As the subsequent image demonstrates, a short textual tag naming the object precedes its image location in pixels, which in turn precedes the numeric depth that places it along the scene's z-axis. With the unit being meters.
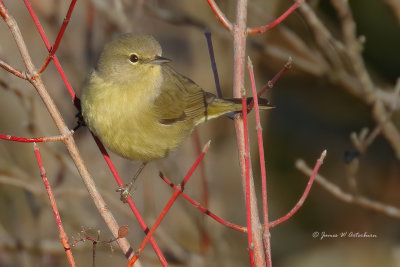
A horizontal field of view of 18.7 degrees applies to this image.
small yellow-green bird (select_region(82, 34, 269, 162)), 7.20
